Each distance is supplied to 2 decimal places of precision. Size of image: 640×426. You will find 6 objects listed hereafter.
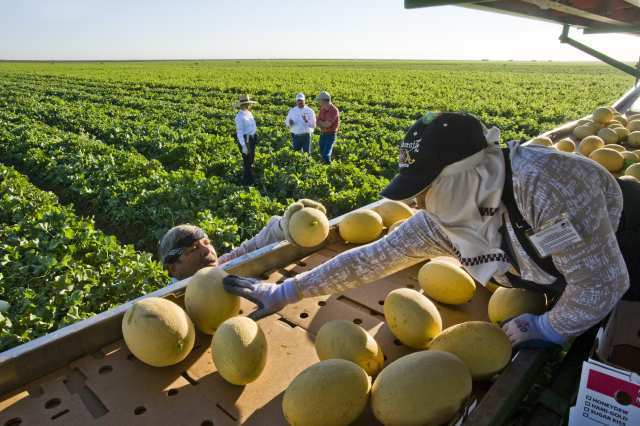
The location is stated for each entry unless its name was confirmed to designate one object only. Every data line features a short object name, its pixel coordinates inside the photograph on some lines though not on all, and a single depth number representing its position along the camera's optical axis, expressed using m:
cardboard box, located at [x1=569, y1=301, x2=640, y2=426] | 1.44
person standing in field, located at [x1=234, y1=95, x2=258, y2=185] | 10.31
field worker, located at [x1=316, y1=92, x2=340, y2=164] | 11.61
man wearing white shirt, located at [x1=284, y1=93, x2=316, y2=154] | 11.62
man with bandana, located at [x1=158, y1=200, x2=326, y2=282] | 3.22
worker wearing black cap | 1.80
